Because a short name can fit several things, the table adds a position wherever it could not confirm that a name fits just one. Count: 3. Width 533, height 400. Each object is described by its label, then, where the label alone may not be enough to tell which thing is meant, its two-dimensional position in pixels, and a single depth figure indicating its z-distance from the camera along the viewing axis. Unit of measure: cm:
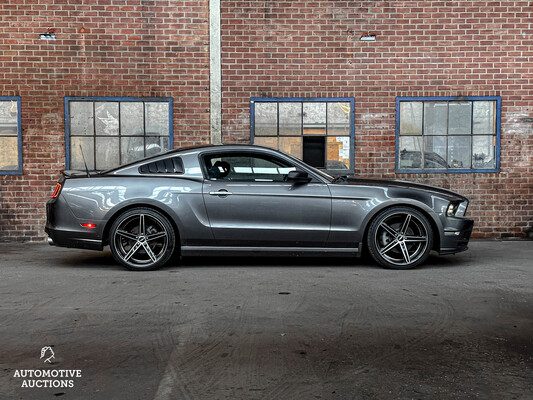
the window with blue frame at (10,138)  1070
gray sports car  743
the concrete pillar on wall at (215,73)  1076
